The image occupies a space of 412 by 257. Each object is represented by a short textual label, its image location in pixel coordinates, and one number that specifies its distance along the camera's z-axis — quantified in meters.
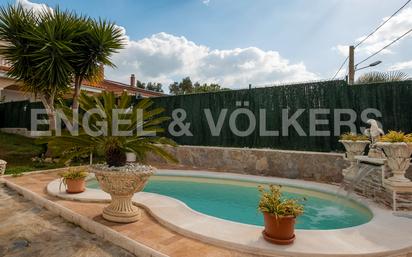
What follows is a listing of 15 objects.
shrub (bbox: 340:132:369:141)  7.94
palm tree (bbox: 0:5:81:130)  10.41
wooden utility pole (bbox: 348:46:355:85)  15.68
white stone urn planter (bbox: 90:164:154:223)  4.78
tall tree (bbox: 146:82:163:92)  59.24
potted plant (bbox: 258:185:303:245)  3.88
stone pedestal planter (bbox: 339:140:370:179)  7.75
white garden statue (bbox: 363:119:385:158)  6.91
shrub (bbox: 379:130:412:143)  5.81
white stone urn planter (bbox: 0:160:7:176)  8.95
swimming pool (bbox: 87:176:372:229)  5.76
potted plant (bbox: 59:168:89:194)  6.79
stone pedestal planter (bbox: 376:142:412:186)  5.71
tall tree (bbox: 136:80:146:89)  53.56
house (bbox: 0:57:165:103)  16.27
